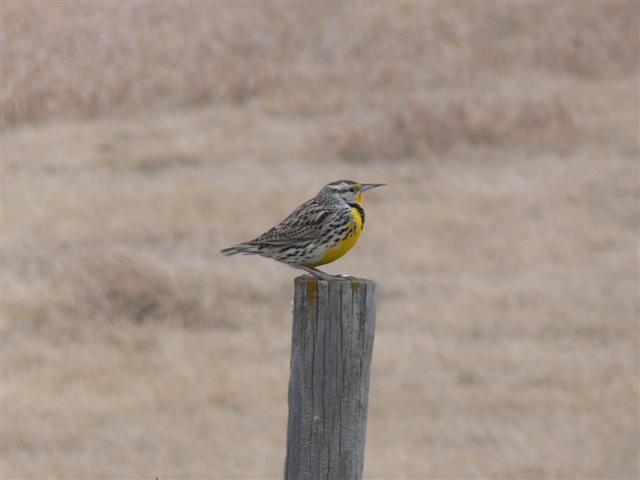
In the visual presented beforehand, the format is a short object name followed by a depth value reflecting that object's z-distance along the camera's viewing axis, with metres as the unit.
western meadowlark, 9.38
